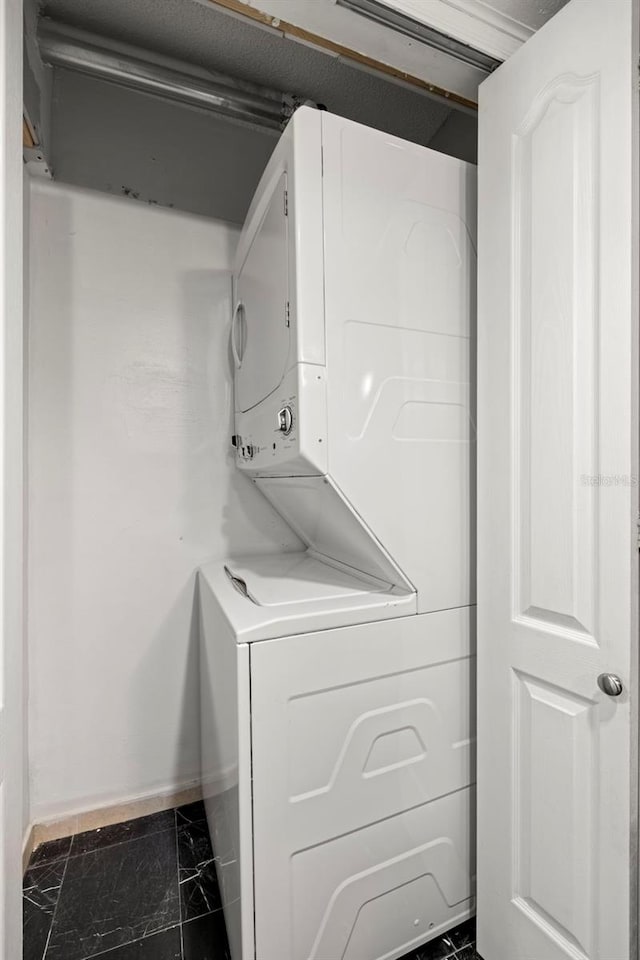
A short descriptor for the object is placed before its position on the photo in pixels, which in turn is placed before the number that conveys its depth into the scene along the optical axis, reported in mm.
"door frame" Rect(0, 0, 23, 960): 837
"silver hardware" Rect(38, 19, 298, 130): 1590
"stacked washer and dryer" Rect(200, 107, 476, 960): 1099
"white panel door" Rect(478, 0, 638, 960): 934
